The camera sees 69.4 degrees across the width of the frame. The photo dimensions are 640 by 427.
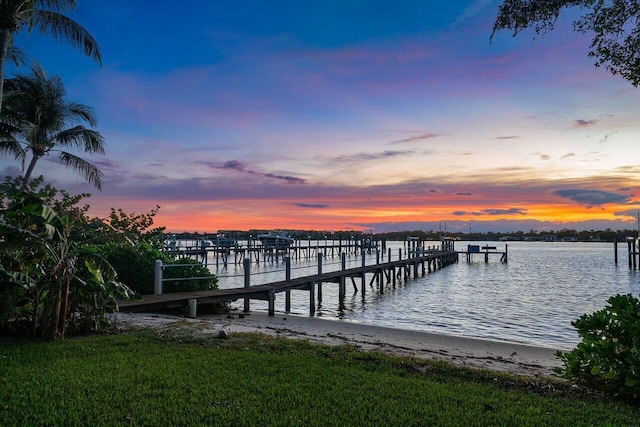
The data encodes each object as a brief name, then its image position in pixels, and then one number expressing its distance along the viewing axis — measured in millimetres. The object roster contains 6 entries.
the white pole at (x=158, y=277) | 13609
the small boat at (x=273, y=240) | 66000
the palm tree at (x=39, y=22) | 11317
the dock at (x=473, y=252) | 62094
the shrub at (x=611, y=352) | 5703
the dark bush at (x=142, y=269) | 14312
